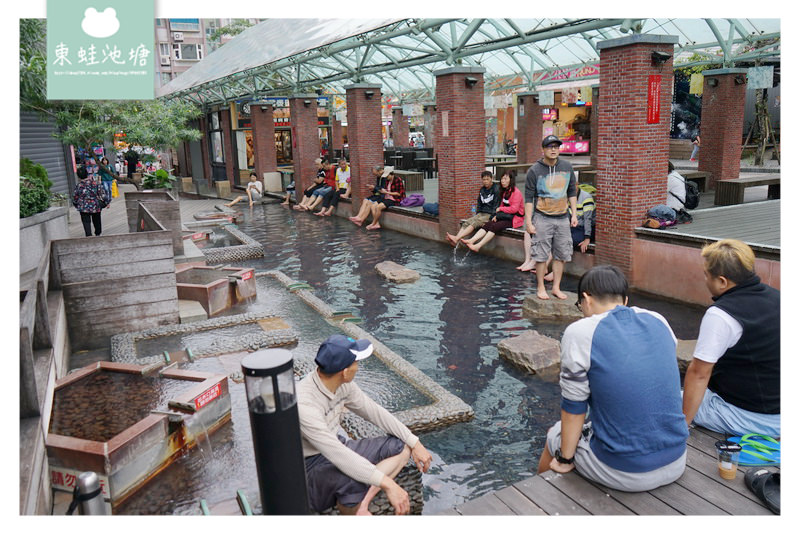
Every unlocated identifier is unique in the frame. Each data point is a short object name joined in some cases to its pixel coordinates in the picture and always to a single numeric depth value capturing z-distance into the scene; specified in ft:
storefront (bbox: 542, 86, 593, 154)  110.73
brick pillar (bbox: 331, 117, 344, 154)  105.77
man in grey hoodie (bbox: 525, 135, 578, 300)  25.80
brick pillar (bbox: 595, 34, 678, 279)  28.45
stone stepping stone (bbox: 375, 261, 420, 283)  32.30
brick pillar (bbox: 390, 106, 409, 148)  110.42
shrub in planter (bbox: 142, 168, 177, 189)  66.08
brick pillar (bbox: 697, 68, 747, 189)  48.91
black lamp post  9.34
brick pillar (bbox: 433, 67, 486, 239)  40.83
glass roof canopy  42.11
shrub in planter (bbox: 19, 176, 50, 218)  31.60
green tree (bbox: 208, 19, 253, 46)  149.38
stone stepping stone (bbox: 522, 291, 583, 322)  25.30
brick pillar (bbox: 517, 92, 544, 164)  73.61
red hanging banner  28.63
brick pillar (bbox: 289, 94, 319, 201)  66.39
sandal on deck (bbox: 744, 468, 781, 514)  9.84
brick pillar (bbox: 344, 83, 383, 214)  54.34
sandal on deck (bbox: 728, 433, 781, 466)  11.00
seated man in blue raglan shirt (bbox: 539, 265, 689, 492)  9.89
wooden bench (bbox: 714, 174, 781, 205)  41.01
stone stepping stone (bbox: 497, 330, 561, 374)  19.77
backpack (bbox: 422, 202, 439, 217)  44.51
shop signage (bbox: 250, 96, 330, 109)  77.66
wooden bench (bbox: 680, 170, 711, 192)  48.19
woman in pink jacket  36.60
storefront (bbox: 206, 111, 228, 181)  91.71
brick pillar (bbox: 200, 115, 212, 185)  95.86
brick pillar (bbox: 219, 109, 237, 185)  86.74
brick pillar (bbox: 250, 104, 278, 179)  77.82
